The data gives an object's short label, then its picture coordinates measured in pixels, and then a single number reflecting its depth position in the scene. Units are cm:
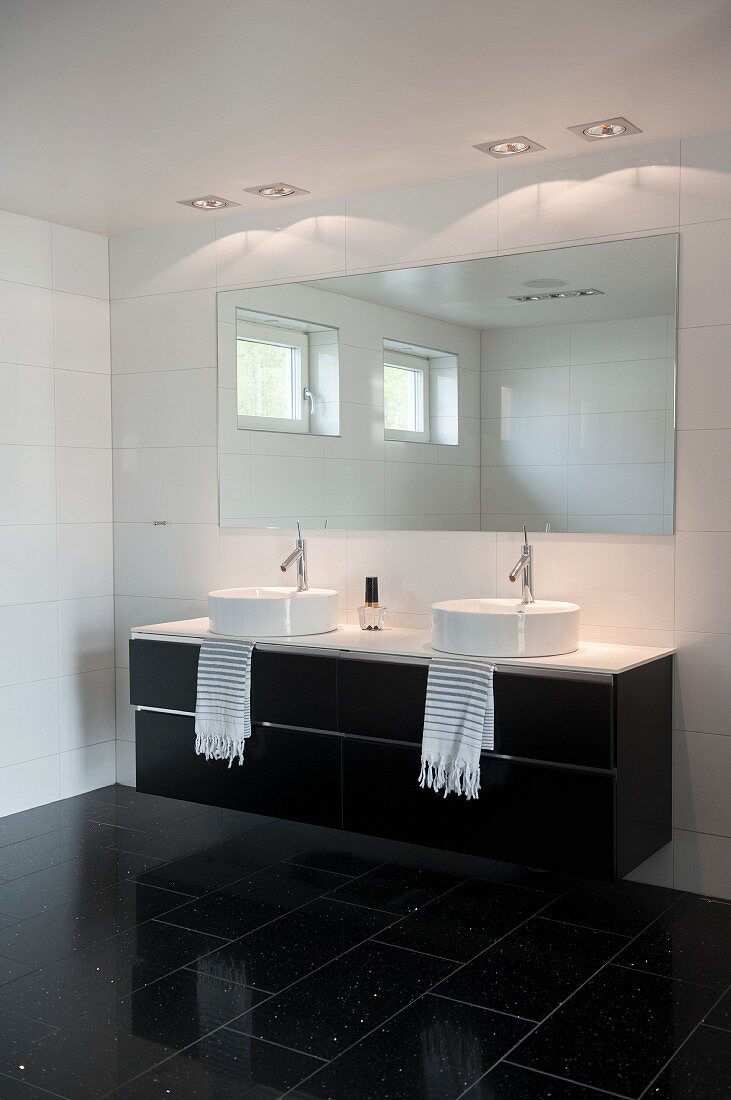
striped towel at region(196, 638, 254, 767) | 347
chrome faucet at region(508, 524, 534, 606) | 339
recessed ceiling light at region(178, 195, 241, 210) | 378
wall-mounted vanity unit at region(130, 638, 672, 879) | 287
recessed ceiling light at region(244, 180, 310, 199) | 363
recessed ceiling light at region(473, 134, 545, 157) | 312
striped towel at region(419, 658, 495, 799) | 298
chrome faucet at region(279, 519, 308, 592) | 389
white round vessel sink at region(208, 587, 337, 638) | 351
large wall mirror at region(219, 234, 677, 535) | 325
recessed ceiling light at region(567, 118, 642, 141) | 298
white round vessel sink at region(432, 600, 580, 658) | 302
